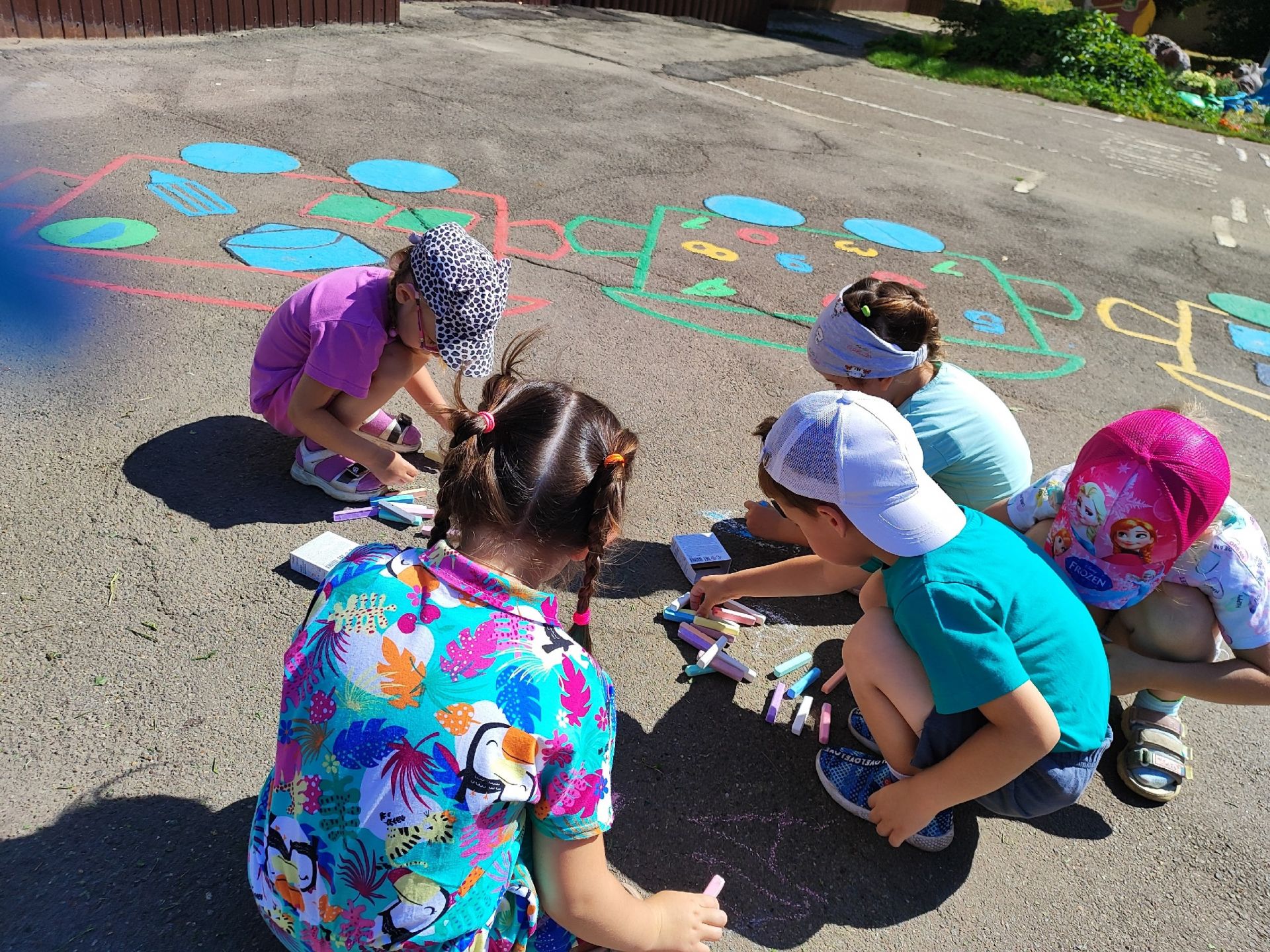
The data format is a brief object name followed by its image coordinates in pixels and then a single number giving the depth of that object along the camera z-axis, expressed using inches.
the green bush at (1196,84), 666.8
